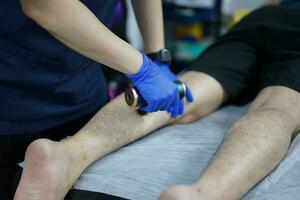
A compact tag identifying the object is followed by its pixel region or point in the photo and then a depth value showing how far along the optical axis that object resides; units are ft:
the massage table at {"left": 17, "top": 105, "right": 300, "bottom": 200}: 3.40
